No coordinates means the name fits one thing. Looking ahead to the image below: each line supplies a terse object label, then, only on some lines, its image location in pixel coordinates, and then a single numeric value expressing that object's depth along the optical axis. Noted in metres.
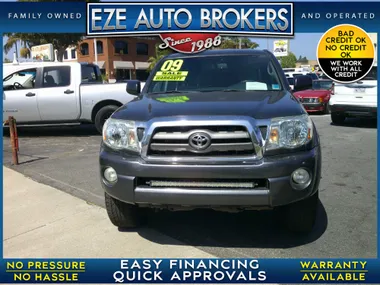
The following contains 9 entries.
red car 13.25
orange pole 5.98
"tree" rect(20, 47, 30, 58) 35.85
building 36.22
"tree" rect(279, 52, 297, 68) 65.74
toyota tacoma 2.71
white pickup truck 8.56
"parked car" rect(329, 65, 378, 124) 9.18
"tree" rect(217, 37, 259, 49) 31.69
